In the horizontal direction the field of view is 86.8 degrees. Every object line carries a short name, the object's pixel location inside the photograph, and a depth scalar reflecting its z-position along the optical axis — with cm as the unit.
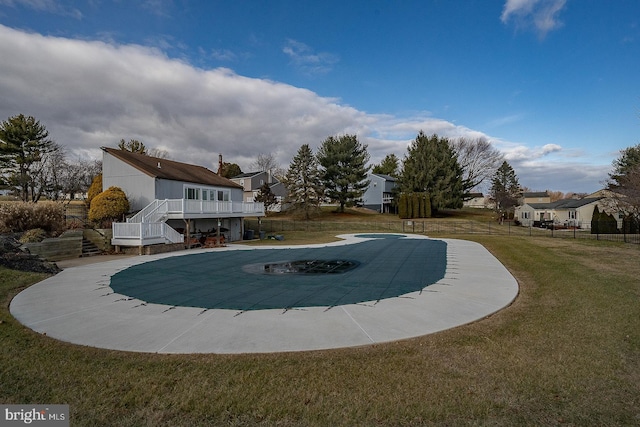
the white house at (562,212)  4347
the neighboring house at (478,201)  8438
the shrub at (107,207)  1837
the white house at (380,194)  5228
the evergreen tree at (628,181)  2177
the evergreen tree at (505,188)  4996
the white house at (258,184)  4916
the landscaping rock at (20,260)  1073
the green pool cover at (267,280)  745
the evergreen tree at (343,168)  4269
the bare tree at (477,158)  5431
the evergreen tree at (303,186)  3894
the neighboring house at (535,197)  6775
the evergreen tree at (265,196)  4272
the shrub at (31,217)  1460
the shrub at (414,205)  4209
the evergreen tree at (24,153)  3144
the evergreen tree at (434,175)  4347
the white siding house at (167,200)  1681
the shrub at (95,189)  2398
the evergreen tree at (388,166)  6819
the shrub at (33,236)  1373
